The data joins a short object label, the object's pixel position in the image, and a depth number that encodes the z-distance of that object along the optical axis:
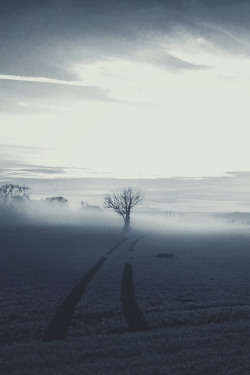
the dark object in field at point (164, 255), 29.10
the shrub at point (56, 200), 140.51
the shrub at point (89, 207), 156.64
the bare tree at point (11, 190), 117.30
